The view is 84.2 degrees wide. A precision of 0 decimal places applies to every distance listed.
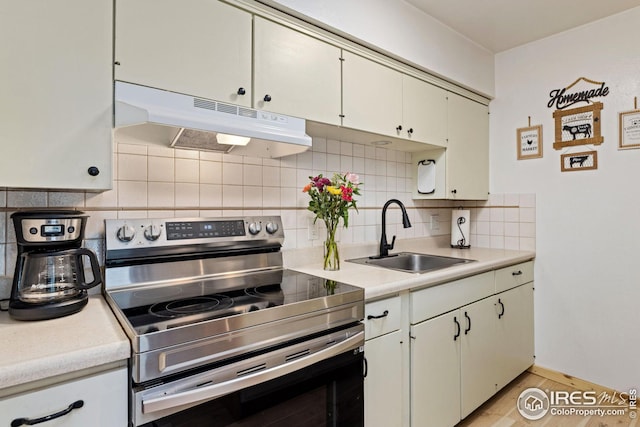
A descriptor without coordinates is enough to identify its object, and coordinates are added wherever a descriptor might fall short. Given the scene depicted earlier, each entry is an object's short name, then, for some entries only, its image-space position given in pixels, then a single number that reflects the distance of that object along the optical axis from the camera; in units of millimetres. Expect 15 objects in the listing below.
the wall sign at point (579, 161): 2287
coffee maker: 1055
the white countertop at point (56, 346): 772
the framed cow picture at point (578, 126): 2270
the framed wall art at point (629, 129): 2119
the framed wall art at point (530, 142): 2535
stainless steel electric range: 905
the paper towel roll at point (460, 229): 2752
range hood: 1128
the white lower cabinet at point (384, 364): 1451
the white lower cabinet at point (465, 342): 1673
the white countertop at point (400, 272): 1524
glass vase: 1778
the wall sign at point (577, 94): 2260
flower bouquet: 1716
